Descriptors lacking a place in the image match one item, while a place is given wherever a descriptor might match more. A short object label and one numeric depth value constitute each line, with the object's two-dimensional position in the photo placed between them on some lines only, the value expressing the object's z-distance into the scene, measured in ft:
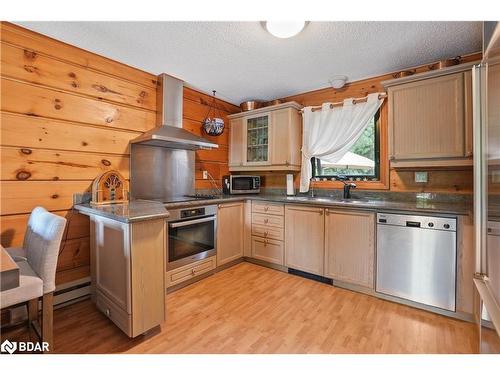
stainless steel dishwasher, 5.99
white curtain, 8.89
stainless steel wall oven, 7.35
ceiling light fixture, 5.56
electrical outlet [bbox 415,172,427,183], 7.82
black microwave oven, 10.55
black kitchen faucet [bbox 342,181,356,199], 9.06
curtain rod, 8.60
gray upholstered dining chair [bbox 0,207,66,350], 3.95
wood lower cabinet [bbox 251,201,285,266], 9.04
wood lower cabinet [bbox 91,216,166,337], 4.99
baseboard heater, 5.39
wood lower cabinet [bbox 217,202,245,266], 8.96
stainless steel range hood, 7.99
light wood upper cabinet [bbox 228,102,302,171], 10.13
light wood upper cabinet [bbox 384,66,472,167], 6.50
